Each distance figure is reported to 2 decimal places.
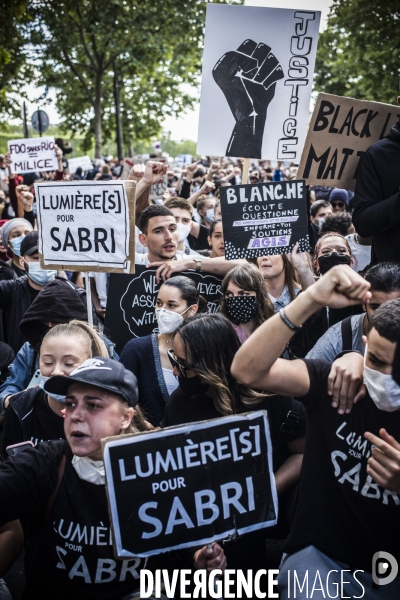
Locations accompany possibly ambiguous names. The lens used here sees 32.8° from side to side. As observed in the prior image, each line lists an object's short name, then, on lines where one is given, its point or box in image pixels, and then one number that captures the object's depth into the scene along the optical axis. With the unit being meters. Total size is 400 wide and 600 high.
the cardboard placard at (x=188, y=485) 2.53
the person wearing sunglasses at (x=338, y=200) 9.40
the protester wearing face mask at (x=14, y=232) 6.68
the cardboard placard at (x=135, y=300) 5.20
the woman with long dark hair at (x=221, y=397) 3.44
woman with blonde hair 3.47
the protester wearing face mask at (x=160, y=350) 4.14
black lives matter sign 5.07
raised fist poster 5.70
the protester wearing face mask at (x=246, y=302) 4.29
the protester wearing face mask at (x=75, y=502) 2.69
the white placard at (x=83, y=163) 20.25
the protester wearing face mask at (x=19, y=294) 5.45
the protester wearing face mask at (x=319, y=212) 8.30
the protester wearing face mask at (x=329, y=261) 4.66
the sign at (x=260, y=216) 4.70
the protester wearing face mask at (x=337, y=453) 2.66
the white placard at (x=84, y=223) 4.55
